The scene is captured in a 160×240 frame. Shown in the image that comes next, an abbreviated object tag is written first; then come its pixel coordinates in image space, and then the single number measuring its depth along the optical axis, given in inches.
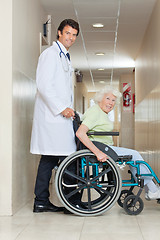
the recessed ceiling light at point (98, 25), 224.8
